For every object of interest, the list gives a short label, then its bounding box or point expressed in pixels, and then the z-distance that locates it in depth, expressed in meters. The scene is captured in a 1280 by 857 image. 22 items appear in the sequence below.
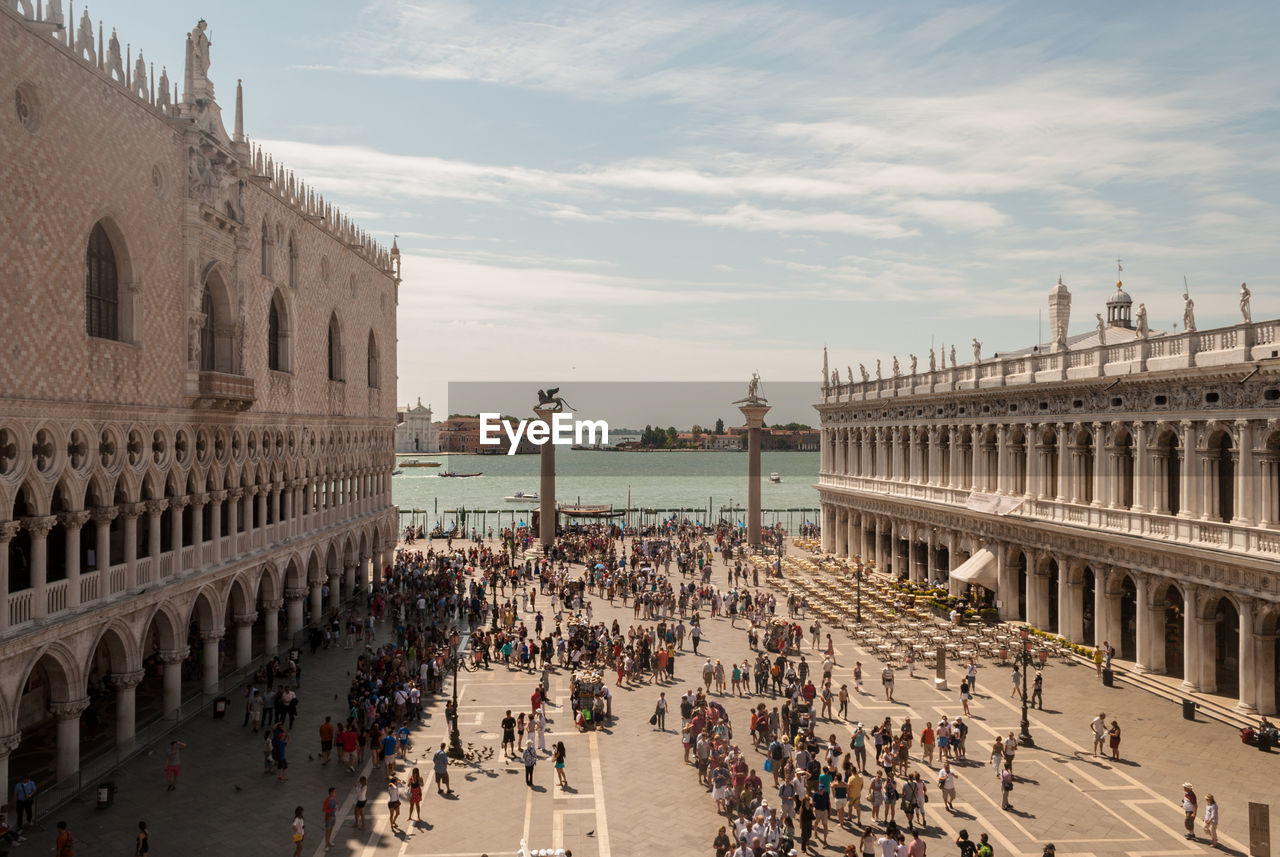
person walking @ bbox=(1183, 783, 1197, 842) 18.34
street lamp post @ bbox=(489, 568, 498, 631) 37.26
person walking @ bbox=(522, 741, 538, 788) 21.39
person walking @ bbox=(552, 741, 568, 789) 21.11
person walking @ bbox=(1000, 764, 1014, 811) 19.84
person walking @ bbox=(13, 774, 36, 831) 18.23
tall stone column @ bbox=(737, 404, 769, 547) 60.97
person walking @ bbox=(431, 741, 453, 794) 20.84
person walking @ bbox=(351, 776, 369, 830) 18.94
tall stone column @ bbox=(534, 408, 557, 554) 58.19
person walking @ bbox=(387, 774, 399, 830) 18.92
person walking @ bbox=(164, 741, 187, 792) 20.84
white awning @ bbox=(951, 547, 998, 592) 37.78
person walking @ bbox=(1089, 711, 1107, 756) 22.61
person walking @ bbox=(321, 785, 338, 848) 18.34
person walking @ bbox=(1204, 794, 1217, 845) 17.88
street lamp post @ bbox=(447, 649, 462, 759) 23.09
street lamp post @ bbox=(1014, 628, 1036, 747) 23.59
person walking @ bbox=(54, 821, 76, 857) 16.64
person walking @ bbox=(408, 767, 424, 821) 19.41
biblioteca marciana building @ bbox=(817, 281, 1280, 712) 24.77
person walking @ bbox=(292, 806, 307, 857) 17.27
